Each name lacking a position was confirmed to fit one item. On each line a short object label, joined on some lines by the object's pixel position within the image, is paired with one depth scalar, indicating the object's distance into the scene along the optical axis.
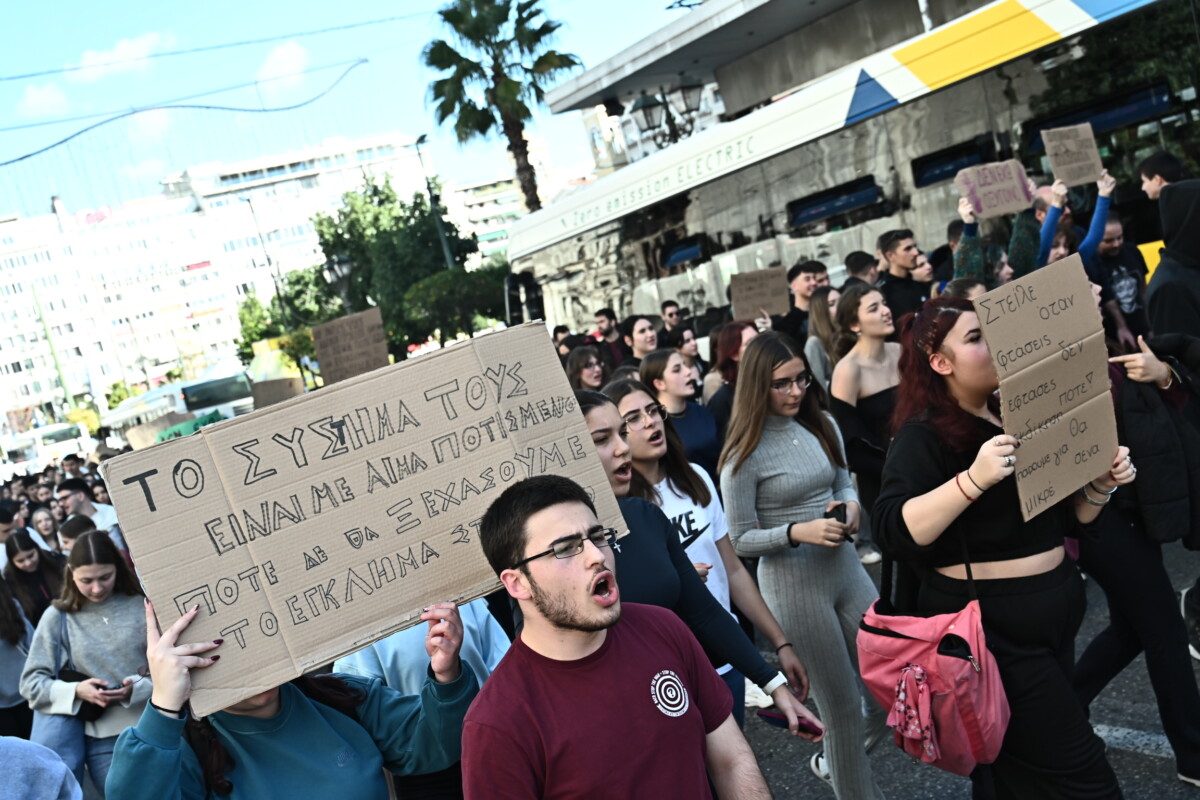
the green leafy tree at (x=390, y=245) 46.84
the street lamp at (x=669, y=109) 16.86
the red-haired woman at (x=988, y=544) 2.92
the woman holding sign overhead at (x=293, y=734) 2.35
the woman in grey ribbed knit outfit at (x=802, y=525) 3.99
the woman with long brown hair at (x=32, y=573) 6.63
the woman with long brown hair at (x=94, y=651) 4.55
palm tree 27.20
